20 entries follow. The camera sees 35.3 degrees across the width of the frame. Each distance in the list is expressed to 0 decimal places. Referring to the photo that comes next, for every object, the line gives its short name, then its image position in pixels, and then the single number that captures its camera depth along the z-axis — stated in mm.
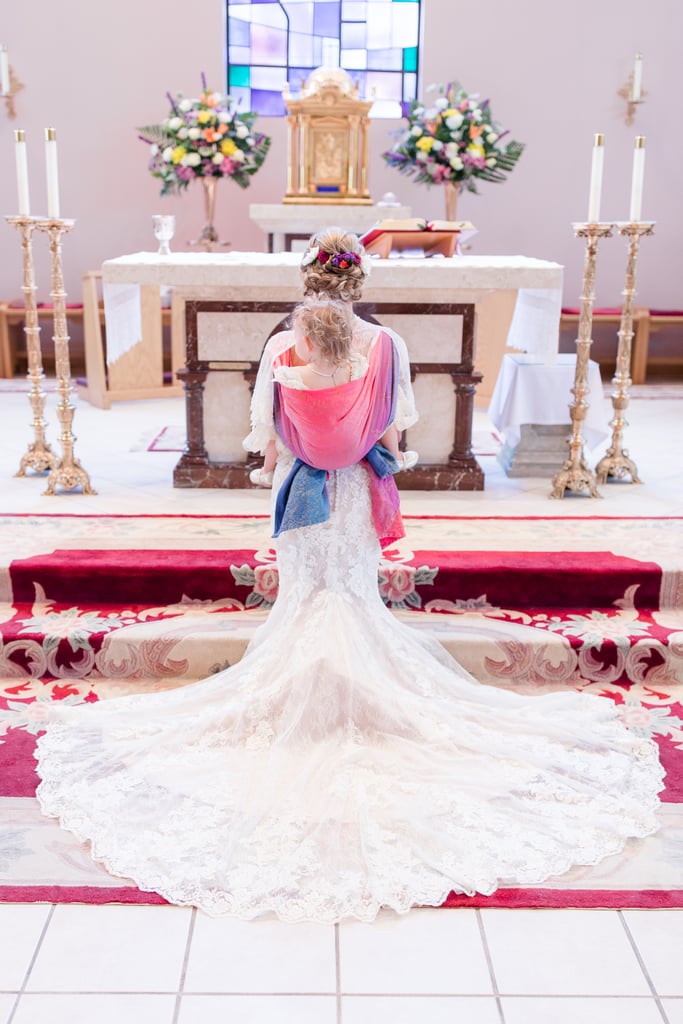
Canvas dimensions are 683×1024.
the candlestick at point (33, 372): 5254
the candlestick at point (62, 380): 5107
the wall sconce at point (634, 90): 9195
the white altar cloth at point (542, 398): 5816
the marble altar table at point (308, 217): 8047
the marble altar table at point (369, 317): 5230
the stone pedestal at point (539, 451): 5938
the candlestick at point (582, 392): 5152
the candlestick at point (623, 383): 5250
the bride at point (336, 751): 2803
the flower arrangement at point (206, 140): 7727
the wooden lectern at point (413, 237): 5496
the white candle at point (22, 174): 5113
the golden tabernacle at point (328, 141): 7664
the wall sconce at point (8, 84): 8977
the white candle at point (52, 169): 4992
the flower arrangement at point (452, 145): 7652
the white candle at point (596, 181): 5066
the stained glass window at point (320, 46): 9320
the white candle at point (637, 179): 5131
